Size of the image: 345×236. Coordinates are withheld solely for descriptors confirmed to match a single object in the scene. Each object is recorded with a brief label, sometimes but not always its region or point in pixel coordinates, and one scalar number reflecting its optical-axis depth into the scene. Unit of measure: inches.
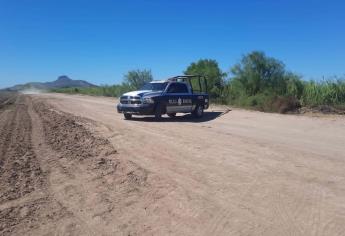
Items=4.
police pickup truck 823.7
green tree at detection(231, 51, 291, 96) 1232.2
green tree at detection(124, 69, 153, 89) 2283.0
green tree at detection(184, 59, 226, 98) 1459.2
